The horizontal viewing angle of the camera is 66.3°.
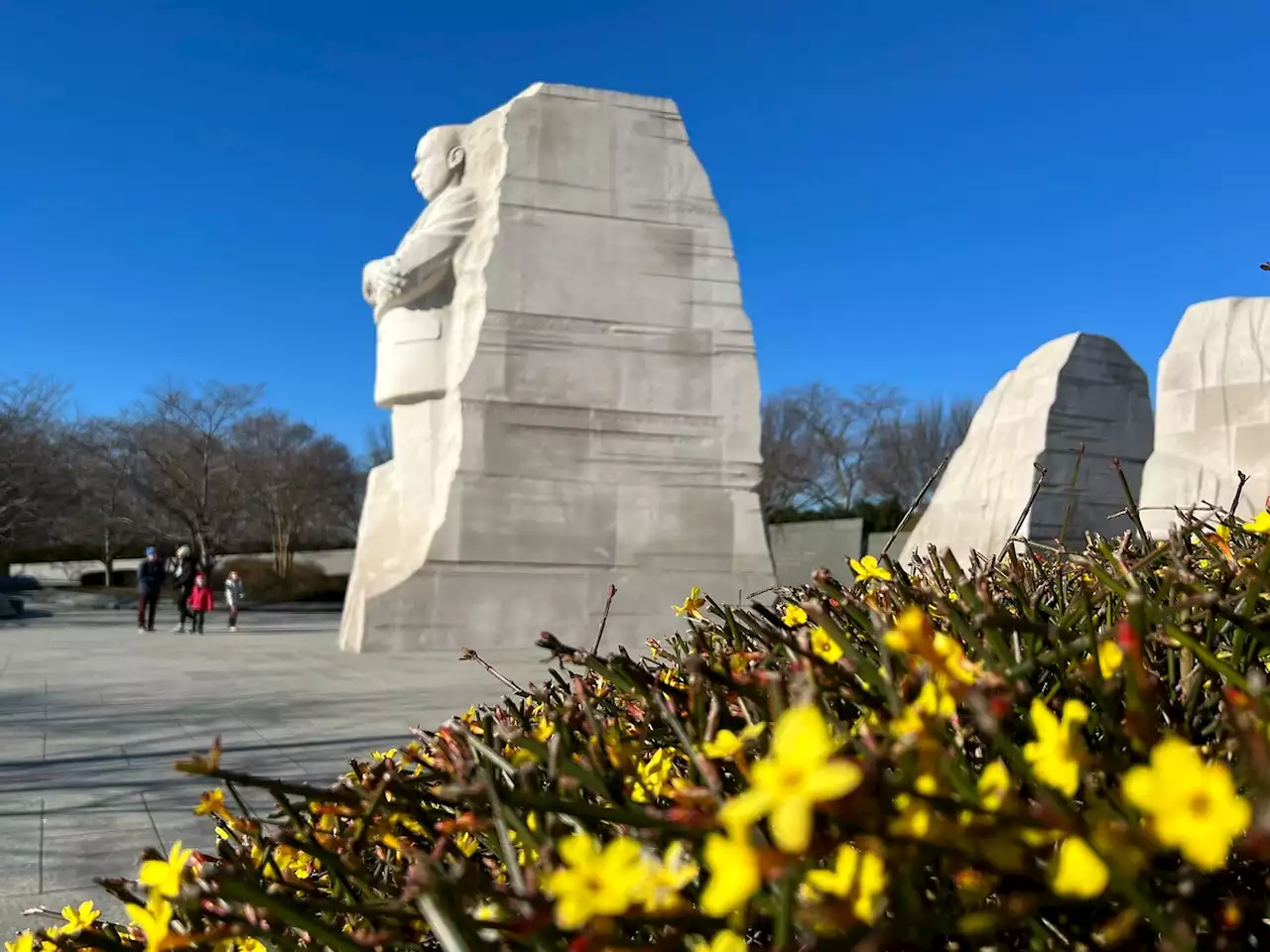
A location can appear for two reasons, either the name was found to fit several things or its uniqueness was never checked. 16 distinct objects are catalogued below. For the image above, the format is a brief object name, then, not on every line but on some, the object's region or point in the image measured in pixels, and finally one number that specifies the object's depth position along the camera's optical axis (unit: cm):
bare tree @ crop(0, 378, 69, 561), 2536
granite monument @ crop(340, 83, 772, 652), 955
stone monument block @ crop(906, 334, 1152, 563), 1348
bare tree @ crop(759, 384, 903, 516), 4259
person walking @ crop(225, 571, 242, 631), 1556
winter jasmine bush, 50
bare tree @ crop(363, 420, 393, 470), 4394
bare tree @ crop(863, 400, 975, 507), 4250
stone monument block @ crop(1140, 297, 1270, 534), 997
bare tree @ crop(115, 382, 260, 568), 2884
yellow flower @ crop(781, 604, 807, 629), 125
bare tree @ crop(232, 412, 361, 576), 3147
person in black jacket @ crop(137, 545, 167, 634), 1372
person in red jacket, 1320
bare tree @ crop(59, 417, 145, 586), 3020
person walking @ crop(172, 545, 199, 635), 1354
